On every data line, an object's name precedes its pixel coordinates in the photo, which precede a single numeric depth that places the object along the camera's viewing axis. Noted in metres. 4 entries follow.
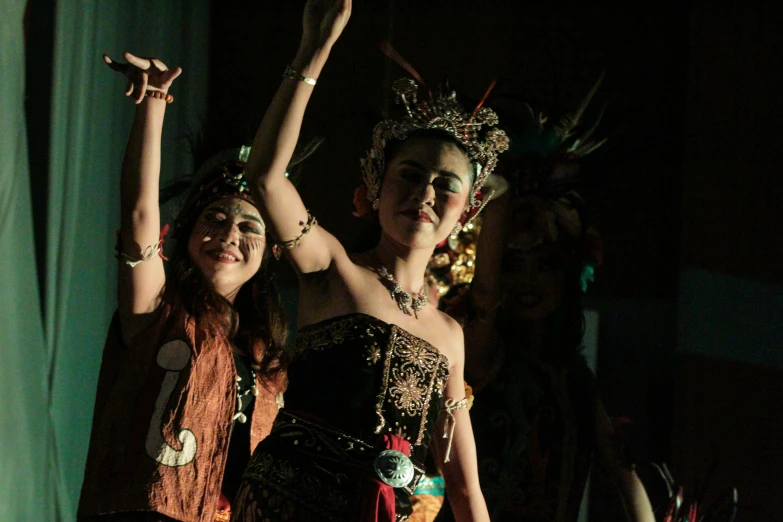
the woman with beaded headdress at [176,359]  4.18
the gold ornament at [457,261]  6.83
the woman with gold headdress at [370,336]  3.50
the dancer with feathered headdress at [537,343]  6.16
